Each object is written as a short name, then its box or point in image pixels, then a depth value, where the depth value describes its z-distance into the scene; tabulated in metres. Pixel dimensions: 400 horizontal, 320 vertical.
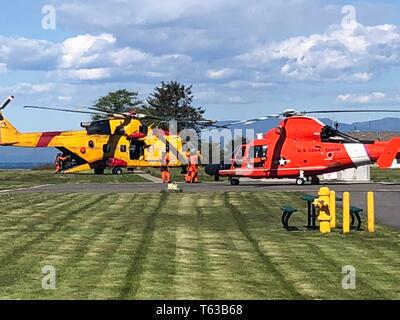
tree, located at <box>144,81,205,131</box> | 120.12
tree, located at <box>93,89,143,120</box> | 129.25
